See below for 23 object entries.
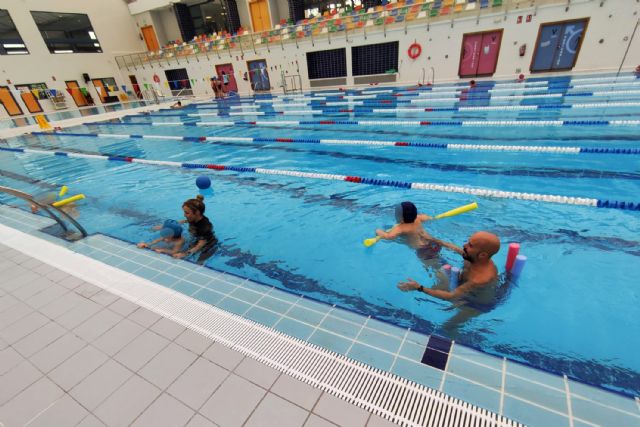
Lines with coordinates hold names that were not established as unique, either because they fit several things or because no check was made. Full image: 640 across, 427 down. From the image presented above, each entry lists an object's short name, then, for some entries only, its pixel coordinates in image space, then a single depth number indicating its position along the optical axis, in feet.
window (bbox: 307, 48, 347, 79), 54.54
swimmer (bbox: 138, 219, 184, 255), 10.63
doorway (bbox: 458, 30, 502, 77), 43.55
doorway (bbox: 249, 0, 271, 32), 62.49
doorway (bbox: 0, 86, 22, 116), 58.59
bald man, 6.61
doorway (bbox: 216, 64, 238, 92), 65.87
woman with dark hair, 10.70
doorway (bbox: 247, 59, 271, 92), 61.67
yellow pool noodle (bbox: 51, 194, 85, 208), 15.67
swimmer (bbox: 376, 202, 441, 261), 9.63
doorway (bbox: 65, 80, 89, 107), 67.51
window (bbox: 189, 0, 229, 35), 72.49
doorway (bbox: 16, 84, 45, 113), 60.90
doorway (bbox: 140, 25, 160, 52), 76.13
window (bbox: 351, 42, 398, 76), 50.21
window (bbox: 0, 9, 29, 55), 57.98
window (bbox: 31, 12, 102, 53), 64.23
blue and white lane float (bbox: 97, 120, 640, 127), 20.39
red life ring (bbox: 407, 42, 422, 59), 47.39
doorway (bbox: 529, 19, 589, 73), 39.60
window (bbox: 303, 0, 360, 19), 62.13
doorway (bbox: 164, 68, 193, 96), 72.43
